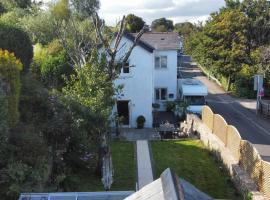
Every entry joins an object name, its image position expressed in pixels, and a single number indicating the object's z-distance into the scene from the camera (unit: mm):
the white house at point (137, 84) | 31188
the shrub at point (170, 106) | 35656
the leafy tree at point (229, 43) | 46125
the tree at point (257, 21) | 48656
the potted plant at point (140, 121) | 31766
